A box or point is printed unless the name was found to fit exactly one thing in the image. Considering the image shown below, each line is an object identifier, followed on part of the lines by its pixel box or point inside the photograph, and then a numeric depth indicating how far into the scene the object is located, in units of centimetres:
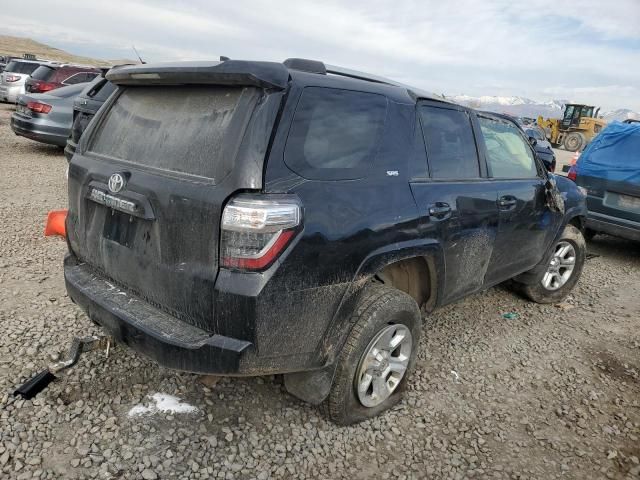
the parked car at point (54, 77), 1159
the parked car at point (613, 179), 595
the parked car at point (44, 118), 886
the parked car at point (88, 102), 659
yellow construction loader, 2611
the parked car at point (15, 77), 1550
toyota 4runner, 200
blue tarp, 607
